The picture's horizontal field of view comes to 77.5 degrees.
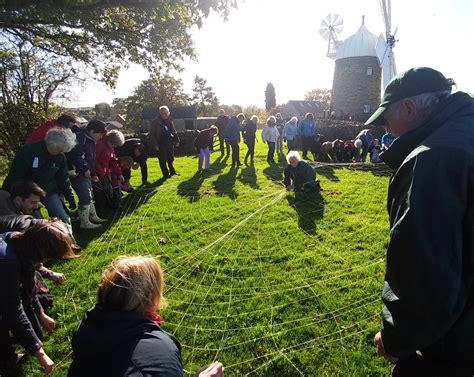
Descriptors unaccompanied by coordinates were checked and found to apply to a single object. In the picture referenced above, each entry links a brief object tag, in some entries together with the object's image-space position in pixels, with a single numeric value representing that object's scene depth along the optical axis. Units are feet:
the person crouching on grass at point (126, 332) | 4.40
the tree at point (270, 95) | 246.47
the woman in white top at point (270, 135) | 39.50
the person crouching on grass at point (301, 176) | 24.82
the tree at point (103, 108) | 201.34
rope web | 9.63
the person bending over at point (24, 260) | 7.26
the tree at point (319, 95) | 260.21
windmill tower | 115.96
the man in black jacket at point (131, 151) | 26.55
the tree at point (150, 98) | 162.71
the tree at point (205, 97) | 209.67
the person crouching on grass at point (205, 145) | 34.19
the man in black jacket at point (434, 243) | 4.16
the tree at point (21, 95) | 46.21
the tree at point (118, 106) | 186.80
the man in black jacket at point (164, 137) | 30.96
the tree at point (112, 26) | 23.53
